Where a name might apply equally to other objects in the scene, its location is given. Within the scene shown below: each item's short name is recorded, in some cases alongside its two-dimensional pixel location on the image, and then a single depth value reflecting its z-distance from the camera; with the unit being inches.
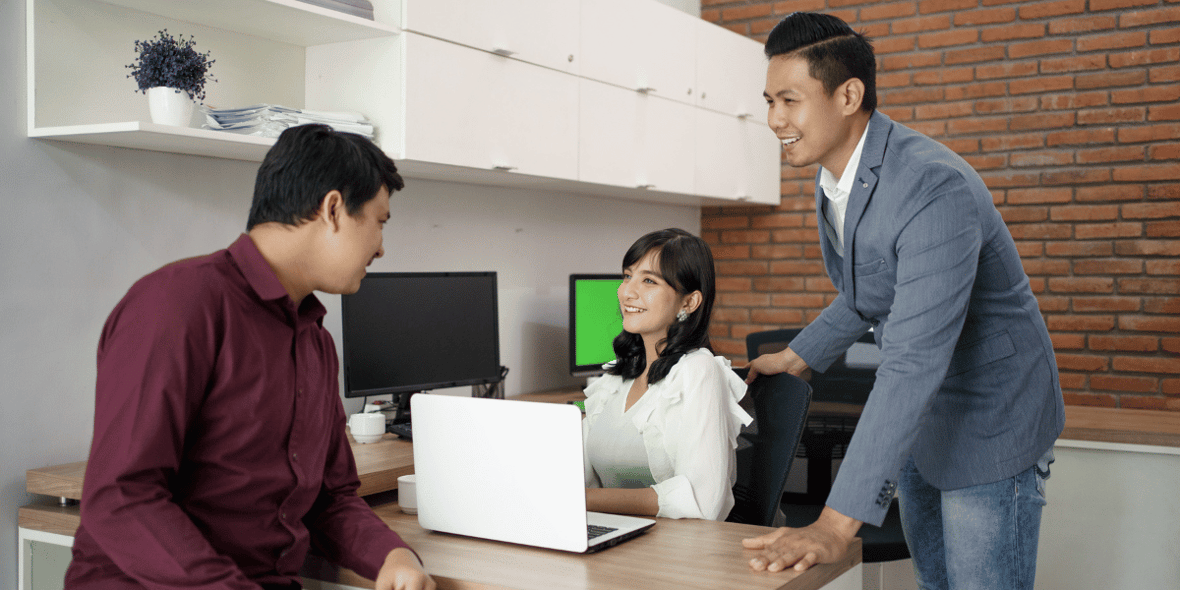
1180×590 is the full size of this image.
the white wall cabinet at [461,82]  83.5
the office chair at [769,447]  78.3
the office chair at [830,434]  107.2
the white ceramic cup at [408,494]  70.4
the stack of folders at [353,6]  90.9
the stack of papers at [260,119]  84.9
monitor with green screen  137.5
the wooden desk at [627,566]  52.8
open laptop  56.7
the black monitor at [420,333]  101.7
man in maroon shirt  44.2
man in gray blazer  57.5
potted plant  80.1
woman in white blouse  71.3
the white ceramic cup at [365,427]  97.3
